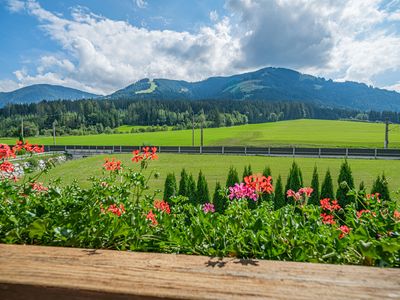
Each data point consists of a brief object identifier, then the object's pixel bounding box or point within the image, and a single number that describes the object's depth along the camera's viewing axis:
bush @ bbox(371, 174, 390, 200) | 10.19
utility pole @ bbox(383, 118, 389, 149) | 38.65
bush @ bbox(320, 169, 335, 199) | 12.84
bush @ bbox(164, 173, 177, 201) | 12.77
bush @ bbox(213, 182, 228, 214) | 12.29
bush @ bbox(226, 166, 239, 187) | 12.98
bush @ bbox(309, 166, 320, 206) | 13.09
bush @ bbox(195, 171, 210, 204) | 13.17
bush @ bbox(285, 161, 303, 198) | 13.16
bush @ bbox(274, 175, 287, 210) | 12.98
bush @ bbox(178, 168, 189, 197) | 13.08
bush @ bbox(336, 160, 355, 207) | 11.78
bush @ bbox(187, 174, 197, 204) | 13.16
